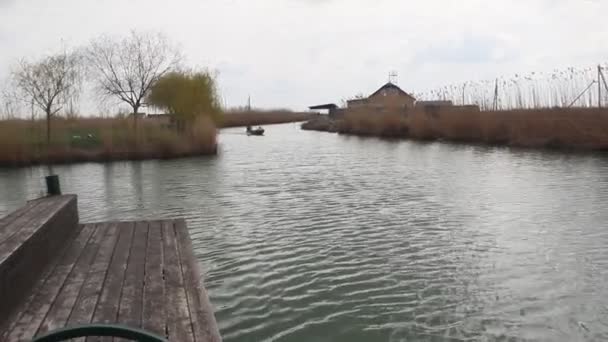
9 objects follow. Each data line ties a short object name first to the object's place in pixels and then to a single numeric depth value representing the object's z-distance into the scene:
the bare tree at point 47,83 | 22.20
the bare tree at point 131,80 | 26.05
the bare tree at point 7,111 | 22.30
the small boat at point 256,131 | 41.56
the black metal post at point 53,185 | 5.71
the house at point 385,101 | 35.56
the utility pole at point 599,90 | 19.85
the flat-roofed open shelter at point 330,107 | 58.17
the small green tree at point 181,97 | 26.38
